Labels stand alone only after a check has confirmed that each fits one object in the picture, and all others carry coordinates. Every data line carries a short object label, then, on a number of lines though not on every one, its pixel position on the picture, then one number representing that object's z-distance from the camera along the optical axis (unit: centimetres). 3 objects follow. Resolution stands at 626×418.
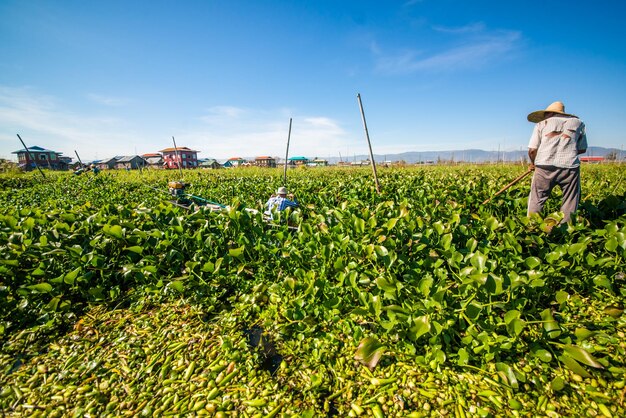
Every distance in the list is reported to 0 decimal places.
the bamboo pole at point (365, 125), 618
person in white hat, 468
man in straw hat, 359
